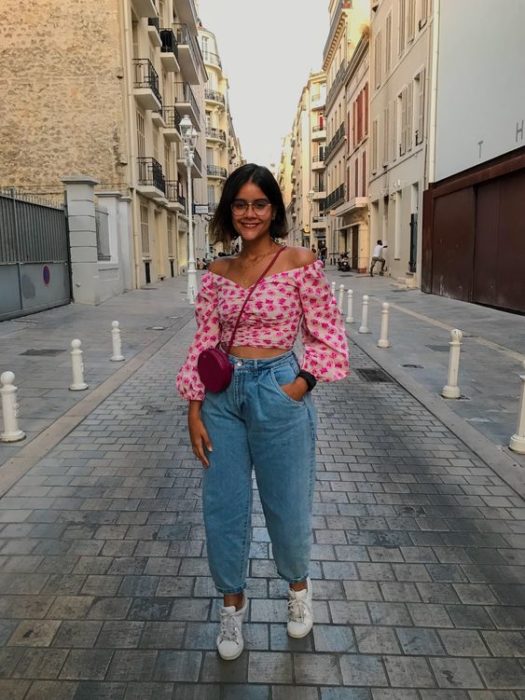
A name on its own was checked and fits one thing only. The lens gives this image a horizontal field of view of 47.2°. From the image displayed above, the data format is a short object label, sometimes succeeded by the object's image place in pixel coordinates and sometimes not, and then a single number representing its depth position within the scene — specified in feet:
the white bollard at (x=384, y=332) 34.53
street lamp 65.16
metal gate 46.80
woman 7.87
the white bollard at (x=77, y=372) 24.09
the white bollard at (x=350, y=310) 46.10
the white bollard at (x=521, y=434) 16.62
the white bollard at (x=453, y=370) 22.99
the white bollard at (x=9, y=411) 17.74
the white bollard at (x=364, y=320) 39.90
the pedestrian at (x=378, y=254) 97.14
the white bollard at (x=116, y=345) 30.86
